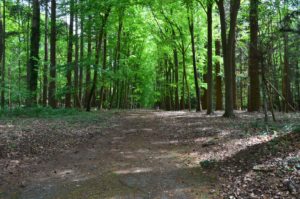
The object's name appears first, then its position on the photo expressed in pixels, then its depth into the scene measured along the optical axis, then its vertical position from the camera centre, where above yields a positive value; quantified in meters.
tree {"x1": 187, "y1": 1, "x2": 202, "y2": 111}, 23.00 +4.43
